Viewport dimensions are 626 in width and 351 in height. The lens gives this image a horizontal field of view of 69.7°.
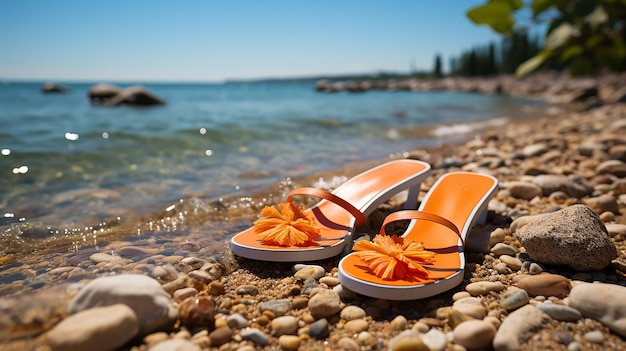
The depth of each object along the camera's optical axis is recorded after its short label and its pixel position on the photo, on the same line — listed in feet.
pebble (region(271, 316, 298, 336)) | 0.99
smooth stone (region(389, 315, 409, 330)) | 1.00
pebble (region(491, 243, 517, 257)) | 1.36
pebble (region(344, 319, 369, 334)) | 1.00
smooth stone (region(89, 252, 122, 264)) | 1.35
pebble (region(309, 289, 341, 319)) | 1.06
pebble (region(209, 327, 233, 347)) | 0.96
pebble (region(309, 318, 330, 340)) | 0.98
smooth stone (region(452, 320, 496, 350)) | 0.92
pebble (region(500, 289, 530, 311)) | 1.05
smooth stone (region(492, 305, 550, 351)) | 0.90
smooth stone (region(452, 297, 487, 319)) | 1.02
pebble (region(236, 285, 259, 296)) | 1.18
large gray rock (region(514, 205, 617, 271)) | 1.18
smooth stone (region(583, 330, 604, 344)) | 0.91
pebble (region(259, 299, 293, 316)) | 1.07
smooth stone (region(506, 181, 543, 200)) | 1.86
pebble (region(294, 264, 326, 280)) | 1.23
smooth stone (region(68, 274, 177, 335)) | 0.97
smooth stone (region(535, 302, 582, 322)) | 0.98
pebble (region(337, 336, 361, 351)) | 0.93
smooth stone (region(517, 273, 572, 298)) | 1.10
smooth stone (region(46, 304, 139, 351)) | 0.87
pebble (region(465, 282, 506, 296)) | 1.13
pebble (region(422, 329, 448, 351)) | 0.92
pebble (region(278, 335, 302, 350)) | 0.95
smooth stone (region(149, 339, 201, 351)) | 0.89
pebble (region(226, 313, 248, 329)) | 1.01
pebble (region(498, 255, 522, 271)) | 1.28
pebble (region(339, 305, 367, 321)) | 1.04
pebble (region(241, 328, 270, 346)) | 0.96
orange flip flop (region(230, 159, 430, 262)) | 1.29
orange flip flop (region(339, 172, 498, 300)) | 1.07
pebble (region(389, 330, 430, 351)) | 0.90
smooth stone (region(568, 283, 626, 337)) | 0.94
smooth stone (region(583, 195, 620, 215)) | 1.66
